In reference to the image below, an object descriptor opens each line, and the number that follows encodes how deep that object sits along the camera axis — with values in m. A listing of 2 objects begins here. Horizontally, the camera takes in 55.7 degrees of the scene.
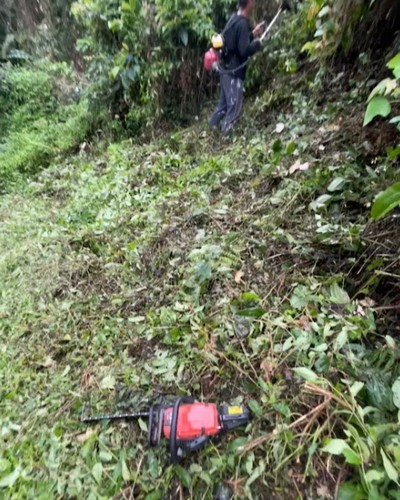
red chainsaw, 1.64
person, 4.03
